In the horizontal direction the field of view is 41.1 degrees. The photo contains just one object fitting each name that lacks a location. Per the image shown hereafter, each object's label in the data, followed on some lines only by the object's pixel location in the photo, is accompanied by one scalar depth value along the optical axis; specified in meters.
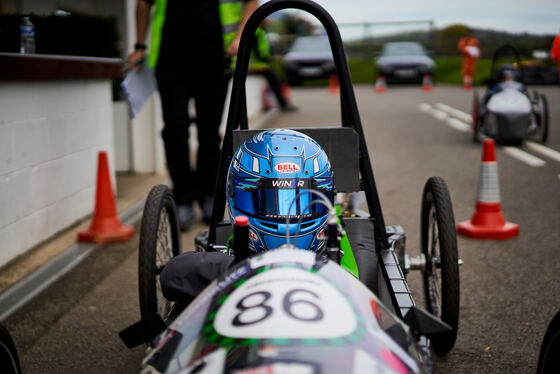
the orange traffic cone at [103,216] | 5.96
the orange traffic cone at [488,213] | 6.00
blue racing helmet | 3.03
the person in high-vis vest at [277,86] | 16.23
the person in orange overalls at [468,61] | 24.75
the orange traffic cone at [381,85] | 24.44
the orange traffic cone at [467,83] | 24.42
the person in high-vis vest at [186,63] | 6.03
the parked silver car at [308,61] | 25.69
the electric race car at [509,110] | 10.66
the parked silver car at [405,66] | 26.00
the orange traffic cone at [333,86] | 24.46
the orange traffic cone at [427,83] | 24.42
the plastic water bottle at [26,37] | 5.90
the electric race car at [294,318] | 1.92
